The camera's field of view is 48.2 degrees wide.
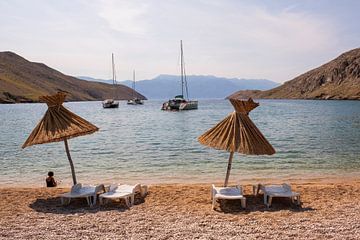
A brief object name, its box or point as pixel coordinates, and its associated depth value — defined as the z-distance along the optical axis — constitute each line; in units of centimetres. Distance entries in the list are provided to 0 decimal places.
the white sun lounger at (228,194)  1216
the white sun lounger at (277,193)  1244
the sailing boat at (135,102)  17300
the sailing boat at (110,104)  13725
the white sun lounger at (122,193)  1255
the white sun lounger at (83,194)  1271
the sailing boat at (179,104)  10725
